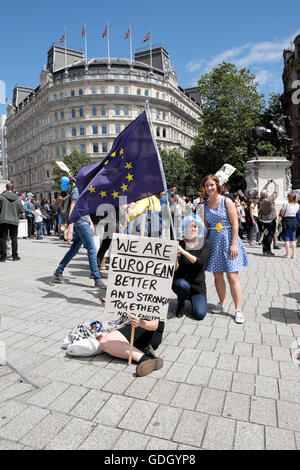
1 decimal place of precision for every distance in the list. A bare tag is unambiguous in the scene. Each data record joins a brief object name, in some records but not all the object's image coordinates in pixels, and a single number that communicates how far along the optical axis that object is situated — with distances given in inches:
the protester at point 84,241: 250.7
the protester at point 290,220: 395.2
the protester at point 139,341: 134.4
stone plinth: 688.4
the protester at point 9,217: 375.2
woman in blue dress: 190.7
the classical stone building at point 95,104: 2844.5
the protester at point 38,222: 637.3
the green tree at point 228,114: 1635.1
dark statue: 737.0
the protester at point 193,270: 194.4
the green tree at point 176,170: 2142.0
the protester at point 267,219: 410.0
